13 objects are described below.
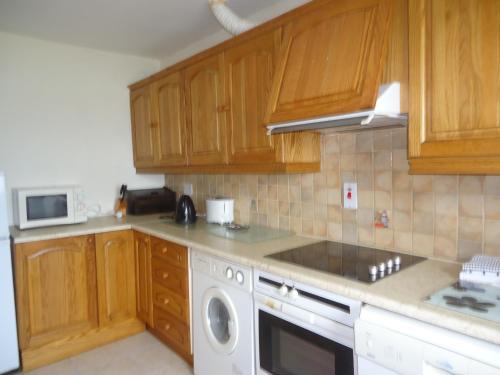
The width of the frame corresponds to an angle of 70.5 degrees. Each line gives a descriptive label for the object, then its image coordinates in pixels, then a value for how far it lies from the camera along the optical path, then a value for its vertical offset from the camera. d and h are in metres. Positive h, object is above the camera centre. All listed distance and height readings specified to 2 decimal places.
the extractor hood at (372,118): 1.28 +0.19
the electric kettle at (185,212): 2.61 -0.30
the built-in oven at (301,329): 1.29 -0.65
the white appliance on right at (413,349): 0.94 -0.53
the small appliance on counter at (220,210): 2.47 -0.28
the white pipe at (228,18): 2.07 +0.89
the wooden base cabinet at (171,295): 2.18 -0.81
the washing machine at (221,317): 1.72 -0.78
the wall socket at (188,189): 3.09 -0.16
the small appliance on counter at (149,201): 3.06 -0.26
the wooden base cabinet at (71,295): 2.30 -0.85
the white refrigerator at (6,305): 2.20 -0.81
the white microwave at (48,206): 2.47 -0.23
